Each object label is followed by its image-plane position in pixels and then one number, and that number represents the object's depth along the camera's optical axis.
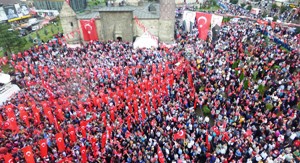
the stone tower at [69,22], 27.52
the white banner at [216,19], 20.89
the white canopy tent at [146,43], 25.77
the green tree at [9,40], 28.92
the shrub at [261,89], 16.47
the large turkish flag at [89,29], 27.78
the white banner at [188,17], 25.81
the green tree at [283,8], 38.18
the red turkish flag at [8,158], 11.24
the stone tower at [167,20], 25.30
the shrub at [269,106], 14.77
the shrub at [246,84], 16.83
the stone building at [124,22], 26.64
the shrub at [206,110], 15.29
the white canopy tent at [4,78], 20.48
